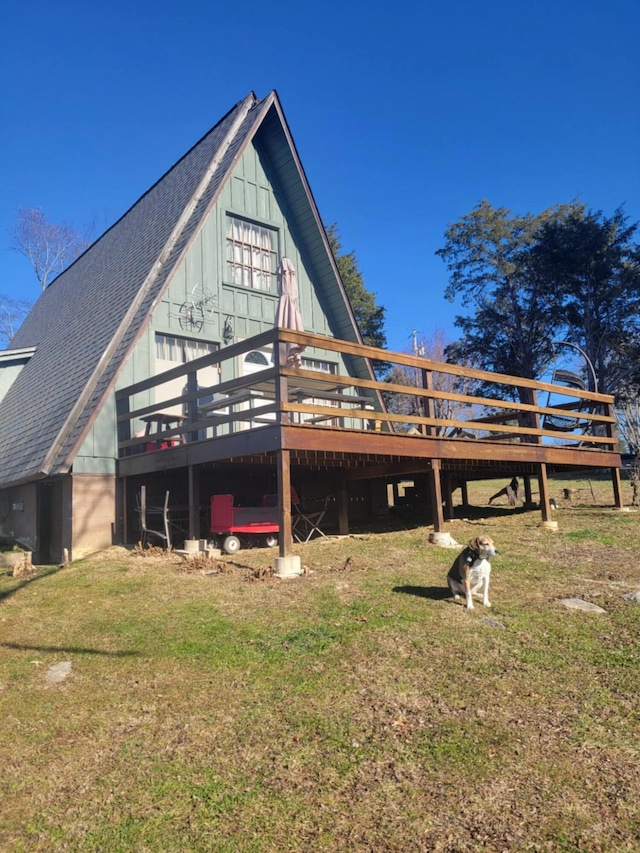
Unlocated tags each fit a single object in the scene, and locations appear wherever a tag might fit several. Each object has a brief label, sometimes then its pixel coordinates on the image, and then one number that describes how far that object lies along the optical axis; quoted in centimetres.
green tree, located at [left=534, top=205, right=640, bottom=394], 2706
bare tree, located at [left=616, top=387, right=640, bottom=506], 2212
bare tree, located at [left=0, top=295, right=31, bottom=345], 3319
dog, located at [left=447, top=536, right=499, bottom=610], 566
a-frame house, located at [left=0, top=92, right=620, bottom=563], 936
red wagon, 979
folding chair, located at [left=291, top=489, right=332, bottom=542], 1099
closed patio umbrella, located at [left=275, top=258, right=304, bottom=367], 1093
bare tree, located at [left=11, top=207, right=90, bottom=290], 3391
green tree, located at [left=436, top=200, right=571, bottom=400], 3052
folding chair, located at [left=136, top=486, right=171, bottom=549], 968
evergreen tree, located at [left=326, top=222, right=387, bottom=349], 3288
